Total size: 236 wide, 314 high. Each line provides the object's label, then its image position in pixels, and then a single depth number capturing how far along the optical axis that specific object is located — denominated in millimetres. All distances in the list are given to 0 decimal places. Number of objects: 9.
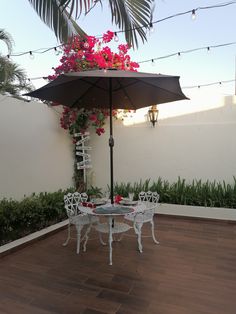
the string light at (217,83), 8528
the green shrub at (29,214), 4043
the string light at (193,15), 4301
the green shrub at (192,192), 5469
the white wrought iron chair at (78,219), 3942
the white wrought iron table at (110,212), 3494
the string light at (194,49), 5934
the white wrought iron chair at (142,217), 3871
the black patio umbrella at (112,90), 3109
